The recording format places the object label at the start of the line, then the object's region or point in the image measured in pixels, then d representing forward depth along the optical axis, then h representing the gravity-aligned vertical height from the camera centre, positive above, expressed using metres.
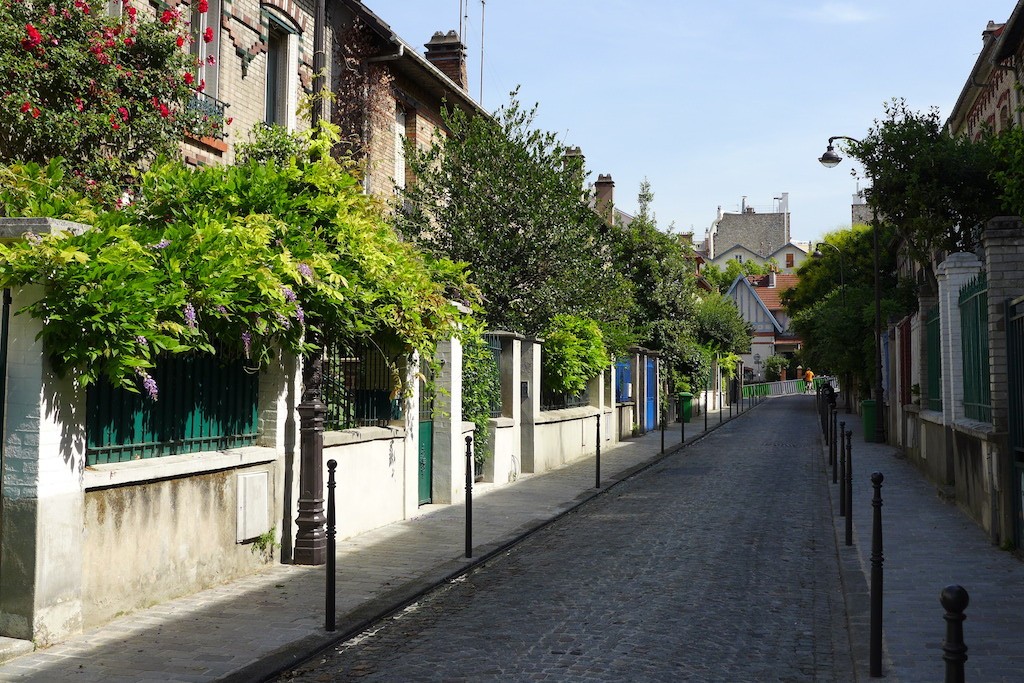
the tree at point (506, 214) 19.48 +3.53
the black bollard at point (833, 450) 16.84 -0.95
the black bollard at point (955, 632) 3.53 -0.84
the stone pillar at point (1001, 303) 10.20 +0.96
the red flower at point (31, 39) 10.16 +3.61
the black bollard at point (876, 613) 5.85 -1.27
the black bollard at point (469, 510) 9.82 -1.11
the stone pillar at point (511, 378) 17.91 +0.33
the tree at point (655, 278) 35.38 +4.17
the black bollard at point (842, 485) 11.96 -1.06
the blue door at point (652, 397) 34.31 -0.03
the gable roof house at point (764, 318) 95.69 +7.36
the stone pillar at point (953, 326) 13.59 +0.96
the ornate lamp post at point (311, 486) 9.45 -0.83
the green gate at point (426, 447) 13.95 -0.70
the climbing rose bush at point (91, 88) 10.30 +3.36
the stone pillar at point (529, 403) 18.97 -0.12
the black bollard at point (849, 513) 10.76 -1.26
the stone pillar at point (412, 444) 12.77 -0.60
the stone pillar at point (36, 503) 6.45 -0.68
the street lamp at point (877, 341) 26.70 +1.46
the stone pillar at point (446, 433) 14.29 -0.51
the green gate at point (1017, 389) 9.66 +0.06
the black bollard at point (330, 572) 6.97 -1.22
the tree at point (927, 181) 22.05 +4.71
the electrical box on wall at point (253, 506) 8.80 -0.96
